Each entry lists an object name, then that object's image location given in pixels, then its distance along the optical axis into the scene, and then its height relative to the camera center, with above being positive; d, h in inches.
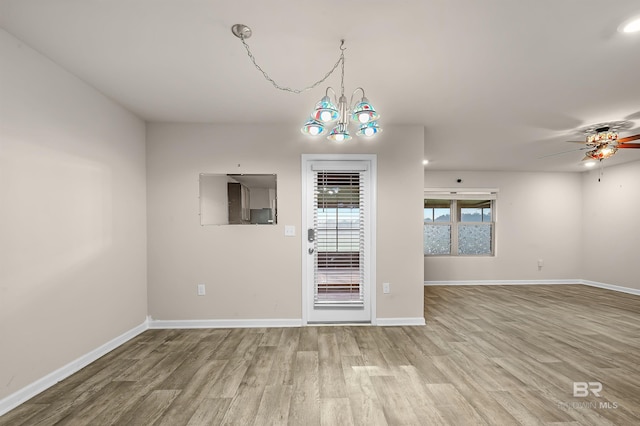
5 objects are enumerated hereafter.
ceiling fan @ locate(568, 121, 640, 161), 134.6 +33.4
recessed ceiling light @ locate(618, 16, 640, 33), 67.5 +45.4
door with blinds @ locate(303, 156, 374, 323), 138.4 -14.7
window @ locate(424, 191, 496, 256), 251.0 -15.6
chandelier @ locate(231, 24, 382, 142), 68.3 +23.4
